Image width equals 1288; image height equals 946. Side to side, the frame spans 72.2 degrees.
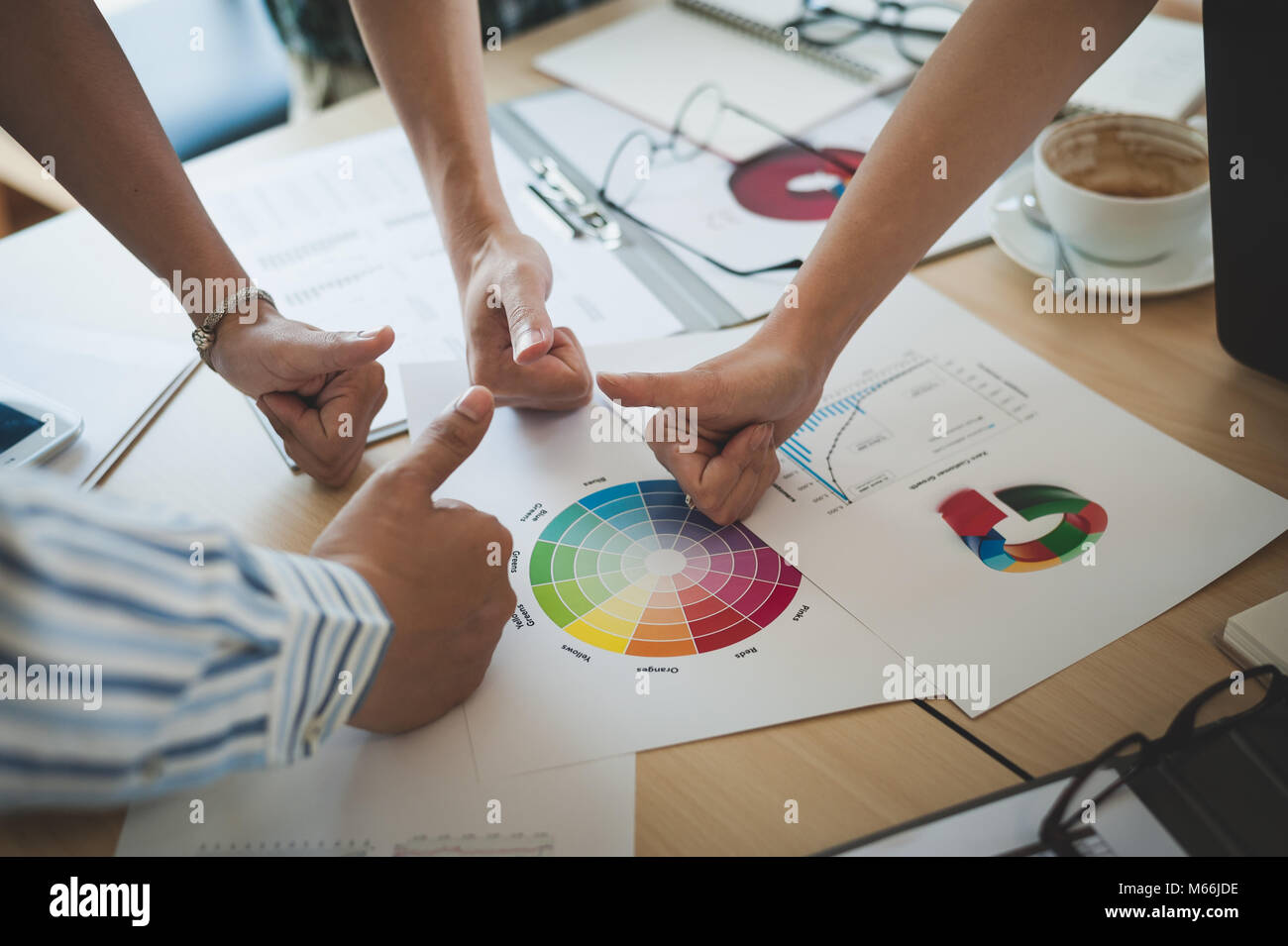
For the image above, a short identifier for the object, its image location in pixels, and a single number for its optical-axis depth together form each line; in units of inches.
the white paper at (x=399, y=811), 22.8
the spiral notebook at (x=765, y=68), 50.6
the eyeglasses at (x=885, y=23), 56.6
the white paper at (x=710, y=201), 42.6
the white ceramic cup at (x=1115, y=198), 36.9
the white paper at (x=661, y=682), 24.9
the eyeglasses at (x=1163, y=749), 22.3
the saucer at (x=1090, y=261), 39.0
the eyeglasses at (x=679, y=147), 47.6
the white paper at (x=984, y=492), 27.3
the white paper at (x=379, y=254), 40.1
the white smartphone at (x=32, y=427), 33.8
